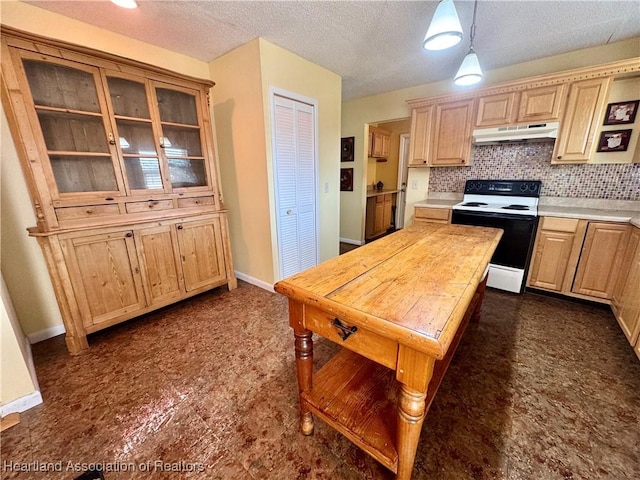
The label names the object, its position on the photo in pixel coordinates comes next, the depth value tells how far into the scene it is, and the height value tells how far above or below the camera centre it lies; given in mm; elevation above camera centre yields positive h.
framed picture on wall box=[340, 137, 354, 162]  4387 +494
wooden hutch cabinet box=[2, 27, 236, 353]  1697 +55
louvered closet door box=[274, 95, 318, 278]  2658 -44
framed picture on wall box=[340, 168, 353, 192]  4484 -23
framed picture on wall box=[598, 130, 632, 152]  2453 +320
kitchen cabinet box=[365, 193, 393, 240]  4938 -746
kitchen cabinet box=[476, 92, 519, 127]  2738 +719
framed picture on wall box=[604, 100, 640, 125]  2410 +579
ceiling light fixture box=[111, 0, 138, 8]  1673 +1181
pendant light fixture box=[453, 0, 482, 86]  1933 +808
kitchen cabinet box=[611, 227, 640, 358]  1836 -949
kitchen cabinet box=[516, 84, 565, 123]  2524 +713
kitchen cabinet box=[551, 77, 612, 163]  2367 +522
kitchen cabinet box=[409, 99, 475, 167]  3043 +524
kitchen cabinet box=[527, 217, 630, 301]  2279 -774
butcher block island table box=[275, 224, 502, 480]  817 -485
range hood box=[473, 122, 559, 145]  2551 +435
